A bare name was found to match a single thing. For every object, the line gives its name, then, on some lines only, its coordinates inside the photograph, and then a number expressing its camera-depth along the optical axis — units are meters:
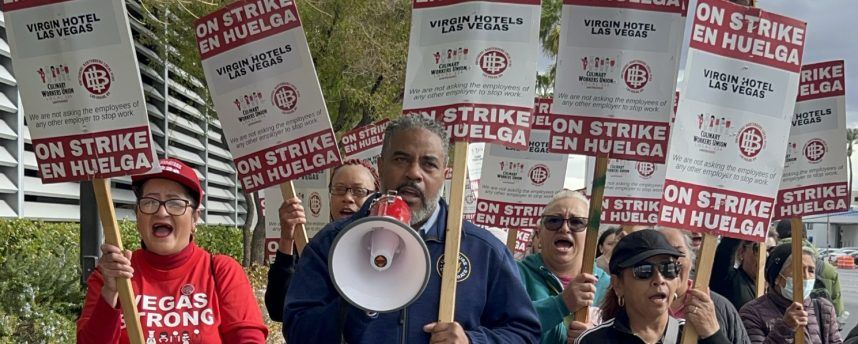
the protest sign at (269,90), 5.09
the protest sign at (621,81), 4.68
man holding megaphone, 3.05
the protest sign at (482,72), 4.24
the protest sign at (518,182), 7.52
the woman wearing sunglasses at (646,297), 4.12
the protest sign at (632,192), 6.89
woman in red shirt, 3.87
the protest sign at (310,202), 7.16
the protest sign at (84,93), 4.19
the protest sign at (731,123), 4.39
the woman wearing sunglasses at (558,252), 5.14
